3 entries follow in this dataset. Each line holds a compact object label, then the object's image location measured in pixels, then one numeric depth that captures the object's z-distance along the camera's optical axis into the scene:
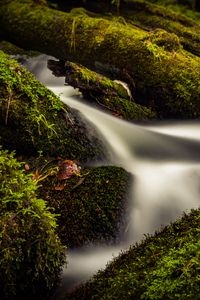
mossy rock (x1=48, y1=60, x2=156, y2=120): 5.40
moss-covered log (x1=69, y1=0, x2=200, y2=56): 7.61
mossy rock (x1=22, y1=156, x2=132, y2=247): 3.54
